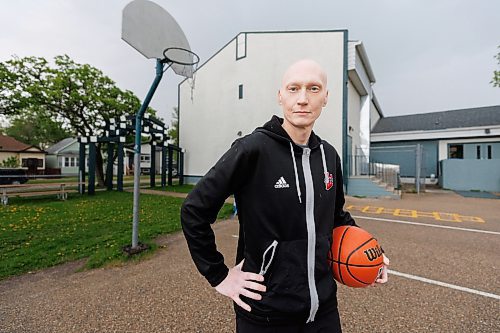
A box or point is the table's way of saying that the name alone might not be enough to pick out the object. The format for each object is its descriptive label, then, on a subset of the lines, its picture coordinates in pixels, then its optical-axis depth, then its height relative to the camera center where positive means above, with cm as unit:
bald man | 118 -24
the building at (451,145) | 1659 +197
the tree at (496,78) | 1639 +577
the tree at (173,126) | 3443 +628
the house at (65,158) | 3369 +125
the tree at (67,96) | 1202 +357
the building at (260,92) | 1336 +469
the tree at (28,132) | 4144 +558
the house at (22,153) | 2855 +161
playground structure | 1237 +136
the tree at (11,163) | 2630 +45
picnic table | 915 -86
